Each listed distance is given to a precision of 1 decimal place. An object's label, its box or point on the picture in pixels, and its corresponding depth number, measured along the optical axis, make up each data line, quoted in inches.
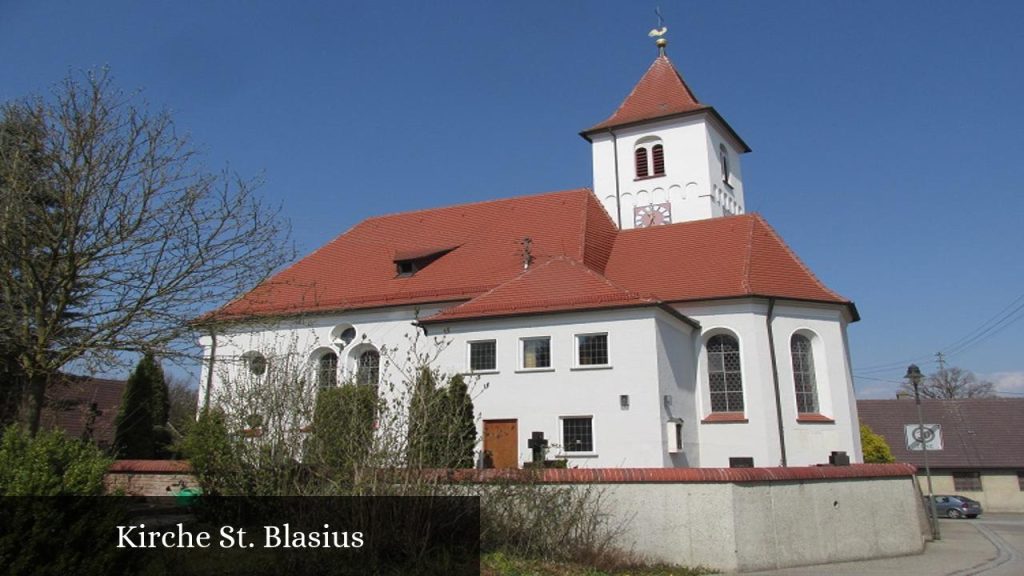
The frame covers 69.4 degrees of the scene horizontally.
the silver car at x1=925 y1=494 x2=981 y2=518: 1381.6
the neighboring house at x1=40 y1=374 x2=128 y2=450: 770.3
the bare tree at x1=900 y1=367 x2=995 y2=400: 2576.3
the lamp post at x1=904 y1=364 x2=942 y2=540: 796.0
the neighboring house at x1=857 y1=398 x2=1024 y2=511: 1584.6
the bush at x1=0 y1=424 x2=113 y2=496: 292.4
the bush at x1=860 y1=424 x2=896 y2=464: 1058.1
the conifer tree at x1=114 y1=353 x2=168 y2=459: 972.2
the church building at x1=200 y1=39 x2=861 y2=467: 730.2
